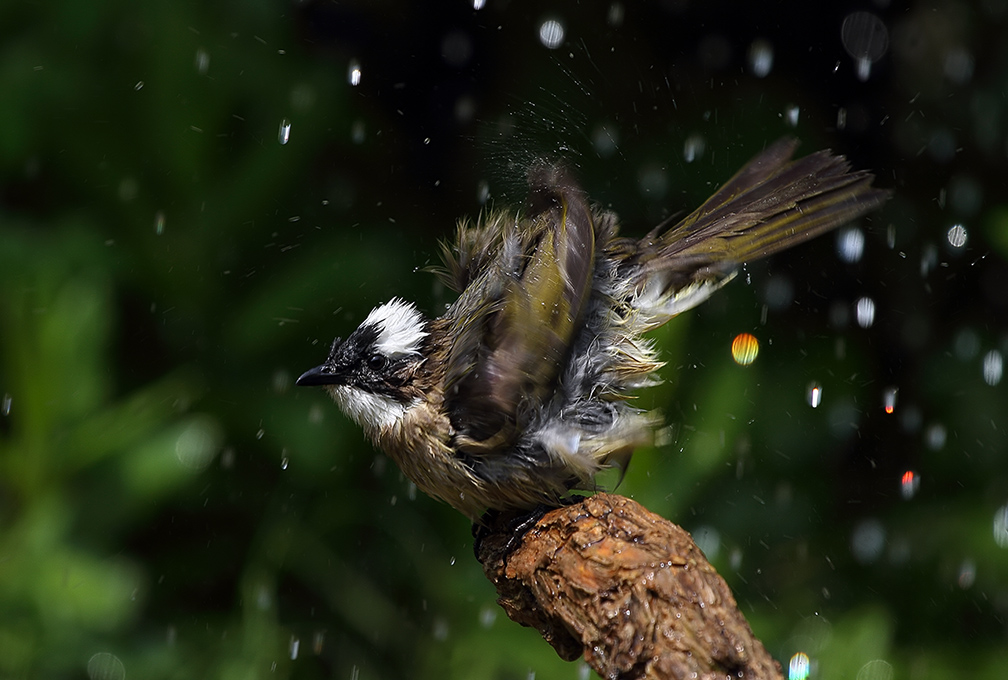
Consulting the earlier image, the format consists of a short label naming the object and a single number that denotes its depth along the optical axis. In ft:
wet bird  13.03
